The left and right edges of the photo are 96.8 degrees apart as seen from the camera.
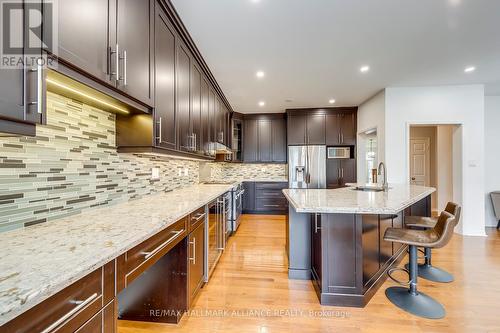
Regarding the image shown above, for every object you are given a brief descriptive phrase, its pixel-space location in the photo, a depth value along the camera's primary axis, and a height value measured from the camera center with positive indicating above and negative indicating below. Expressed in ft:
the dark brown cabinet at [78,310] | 1.97 -1.46
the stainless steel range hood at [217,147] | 11.83 +1.09
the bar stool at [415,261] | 5.94 -2.80
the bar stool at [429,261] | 7.61 -3.63
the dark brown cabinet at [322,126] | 17.44 +3.24
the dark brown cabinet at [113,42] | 3.31 +2.26
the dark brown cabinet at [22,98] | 2.46 +0.80
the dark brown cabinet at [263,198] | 18.30 -2.56
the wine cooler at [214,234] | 7.35 -2.52
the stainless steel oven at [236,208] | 12.46 -2.43
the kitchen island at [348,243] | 5.96 -2.23
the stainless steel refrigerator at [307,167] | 17.40 -0.01
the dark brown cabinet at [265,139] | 18.99 +2.39
